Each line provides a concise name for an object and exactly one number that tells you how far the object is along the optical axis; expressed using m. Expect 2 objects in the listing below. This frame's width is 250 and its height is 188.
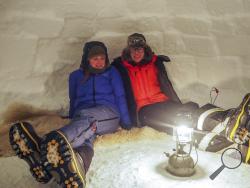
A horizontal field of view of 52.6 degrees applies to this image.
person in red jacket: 1.96
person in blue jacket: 1.50
